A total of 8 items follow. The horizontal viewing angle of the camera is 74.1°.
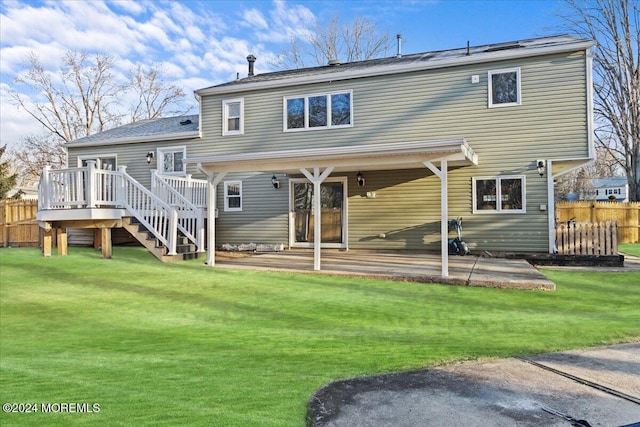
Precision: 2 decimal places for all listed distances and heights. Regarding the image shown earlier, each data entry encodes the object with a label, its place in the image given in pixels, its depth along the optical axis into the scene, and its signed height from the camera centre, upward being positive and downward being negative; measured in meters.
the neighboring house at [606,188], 42.88 +2.60
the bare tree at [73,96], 28.75 +8.66
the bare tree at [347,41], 26.97 +11.17
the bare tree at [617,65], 20.91 +7.61
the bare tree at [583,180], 38.19 +3.27
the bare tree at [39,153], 31.00 +4.87
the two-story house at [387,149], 10.52 +1.87
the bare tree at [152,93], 31.91 +9.46
